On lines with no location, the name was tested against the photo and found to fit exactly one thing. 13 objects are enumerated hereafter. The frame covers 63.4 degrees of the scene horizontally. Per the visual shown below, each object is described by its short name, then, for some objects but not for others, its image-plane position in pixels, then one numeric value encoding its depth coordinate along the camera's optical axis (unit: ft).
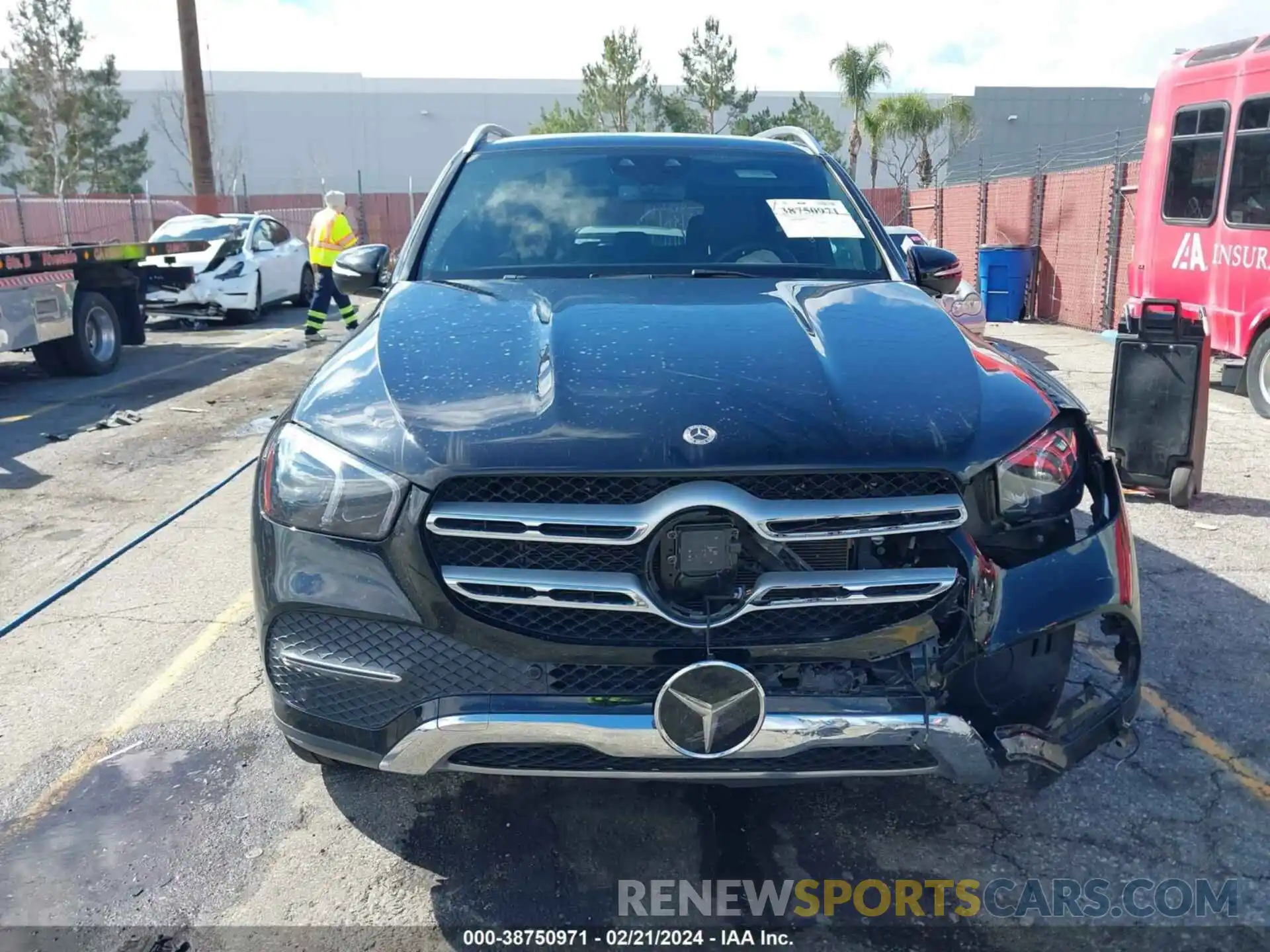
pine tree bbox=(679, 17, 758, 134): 123.03
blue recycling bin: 50.08
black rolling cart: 17.99
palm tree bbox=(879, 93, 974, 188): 117.19
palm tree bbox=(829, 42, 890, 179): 116.37
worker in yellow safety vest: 41.47
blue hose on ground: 14.05
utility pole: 73.36
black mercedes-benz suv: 6.95
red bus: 28.12
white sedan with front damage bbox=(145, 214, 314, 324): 47.65
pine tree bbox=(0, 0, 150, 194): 118.52
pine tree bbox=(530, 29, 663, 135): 115.85
